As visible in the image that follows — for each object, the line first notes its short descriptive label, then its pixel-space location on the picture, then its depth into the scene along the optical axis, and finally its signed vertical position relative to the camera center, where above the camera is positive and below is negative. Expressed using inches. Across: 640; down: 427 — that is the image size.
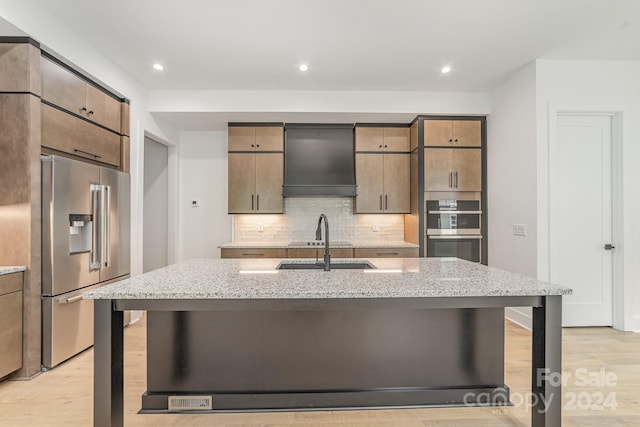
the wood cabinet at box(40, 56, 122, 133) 109.0 +41.6
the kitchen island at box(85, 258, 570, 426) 81.4 -32.9
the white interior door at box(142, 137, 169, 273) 202.7 +2.9
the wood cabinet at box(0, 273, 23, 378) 93.4 -29.5
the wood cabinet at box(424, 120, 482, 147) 178.2 +41.6
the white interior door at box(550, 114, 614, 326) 145.7 -0.1
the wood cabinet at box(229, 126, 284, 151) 187.9 +41.2
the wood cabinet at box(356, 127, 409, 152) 189.9 +41.1
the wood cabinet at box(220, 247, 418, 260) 176.7 -19.1
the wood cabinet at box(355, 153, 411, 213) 189.5 +16.2
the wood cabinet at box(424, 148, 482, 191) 178.2 +22.9
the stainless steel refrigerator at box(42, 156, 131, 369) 105.1 -10.1
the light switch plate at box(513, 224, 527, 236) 147.3 -6.3
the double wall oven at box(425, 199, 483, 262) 178.2 -7.2
